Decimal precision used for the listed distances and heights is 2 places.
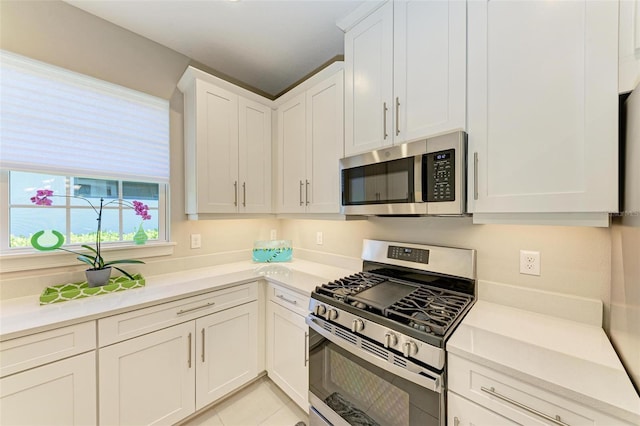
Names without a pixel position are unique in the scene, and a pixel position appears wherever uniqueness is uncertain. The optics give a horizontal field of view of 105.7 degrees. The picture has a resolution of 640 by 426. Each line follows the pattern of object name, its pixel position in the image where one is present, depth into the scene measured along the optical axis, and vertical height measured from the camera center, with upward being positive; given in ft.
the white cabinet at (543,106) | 2.79 +1.39
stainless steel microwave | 3.84 +0.61
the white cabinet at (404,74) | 3.93 +2.56
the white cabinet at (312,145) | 5.88 +1.79
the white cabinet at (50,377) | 3.43 -2.52
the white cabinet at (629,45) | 2.61 +1.83
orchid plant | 4.82 -0.46
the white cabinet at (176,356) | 4.25 -2.96
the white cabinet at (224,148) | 6.26 +1.78
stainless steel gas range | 3.22 -1.86
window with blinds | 4.70 +1.35
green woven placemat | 4.49 -1.56
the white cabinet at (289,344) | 5.32 -3.14
